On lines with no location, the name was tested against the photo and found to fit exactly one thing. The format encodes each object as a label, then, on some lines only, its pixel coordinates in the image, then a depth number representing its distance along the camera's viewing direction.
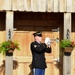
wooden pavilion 12.01
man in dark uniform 9.52
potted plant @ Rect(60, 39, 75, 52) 11.07
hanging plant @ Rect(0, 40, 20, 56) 10.82
